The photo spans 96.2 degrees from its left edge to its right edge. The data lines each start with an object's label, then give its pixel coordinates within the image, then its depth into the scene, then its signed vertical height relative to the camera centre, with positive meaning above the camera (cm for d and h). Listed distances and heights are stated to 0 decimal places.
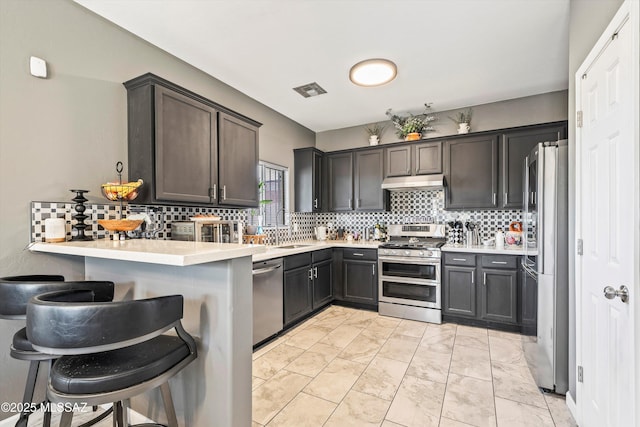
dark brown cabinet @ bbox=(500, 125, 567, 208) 341 +68
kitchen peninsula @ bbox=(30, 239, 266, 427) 138 -54
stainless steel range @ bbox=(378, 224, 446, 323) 357 -88
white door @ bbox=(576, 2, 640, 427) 122 -7
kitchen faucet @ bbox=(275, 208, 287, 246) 411 -4
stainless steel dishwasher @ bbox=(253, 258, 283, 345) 281 -89
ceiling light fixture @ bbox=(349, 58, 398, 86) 279 +142
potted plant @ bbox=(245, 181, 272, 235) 358 -6
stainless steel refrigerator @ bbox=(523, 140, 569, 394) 200 -38
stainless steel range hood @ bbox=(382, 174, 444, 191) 387 +41
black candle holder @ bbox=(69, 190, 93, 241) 200 -2
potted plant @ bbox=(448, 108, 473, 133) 390 +129
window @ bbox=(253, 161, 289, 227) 406 +32
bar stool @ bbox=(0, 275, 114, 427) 139 -47
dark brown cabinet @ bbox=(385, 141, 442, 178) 397 +75
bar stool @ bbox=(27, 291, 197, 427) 101 -48
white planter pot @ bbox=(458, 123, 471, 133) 389 +114
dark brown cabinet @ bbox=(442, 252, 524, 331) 322 -92
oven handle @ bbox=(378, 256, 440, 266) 359 -62
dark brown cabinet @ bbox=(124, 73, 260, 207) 226 +59
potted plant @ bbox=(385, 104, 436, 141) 421 +131
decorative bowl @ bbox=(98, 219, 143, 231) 197 -8
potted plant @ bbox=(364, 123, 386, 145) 456 +130
